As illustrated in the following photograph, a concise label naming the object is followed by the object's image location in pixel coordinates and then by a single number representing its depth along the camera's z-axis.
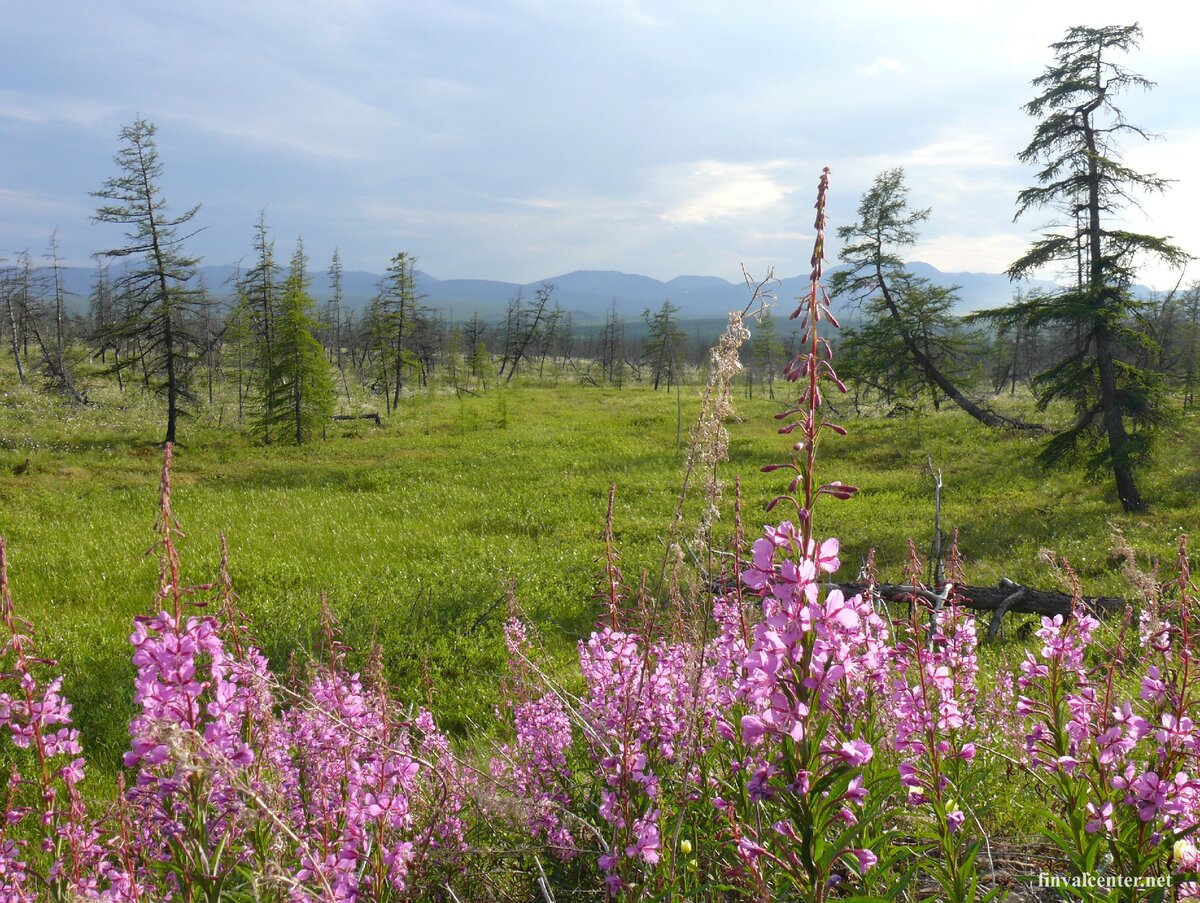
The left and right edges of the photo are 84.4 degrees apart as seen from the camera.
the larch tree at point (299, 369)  29.53
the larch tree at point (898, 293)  29.38
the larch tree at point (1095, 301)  15.23
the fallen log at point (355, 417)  38.43
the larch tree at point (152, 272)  26.27
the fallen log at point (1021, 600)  7.74
